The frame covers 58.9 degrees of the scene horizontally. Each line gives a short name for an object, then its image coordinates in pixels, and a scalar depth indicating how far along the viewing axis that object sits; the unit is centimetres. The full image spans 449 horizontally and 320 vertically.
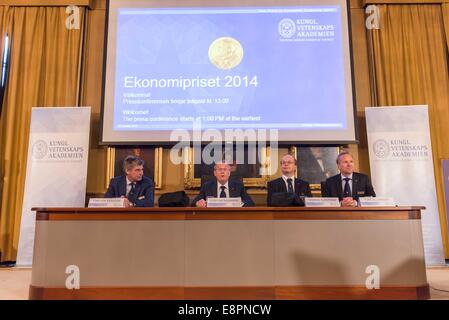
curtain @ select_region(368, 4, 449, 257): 508
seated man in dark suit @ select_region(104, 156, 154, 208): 376
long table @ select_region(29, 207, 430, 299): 265
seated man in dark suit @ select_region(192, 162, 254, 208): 388
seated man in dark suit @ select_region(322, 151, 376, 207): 370
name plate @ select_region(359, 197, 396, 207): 281
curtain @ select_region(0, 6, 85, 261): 499
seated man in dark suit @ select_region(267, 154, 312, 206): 393
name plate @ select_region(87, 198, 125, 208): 285
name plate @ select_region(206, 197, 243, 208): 282
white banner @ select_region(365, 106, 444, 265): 459
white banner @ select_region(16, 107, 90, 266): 466
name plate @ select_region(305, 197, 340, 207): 284
